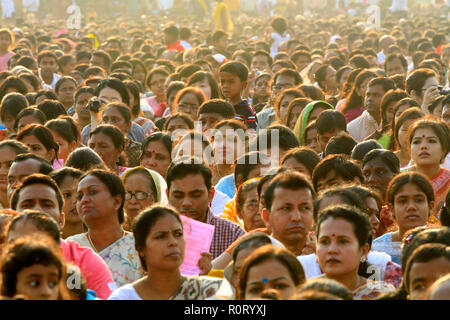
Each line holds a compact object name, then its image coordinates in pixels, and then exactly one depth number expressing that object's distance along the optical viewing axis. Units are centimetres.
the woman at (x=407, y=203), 1107
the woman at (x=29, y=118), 1655
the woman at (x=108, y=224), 1049
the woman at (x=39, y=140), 1420
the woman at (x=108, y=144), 1448
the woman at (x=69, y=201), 1185
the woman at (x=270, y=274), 802
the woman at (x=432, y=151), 1324
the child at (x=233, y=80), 1959
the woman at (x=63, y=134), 1541
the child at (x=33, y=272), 746
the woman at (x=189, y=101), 1797
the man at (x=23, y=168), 1216
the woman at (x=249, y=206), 1187
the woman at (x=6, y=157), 1294
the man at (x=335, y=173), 1200
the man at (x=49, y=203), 968
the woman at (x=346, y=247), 897
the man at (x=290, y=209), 1029
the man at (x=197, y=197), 1127
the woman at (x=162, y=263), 884
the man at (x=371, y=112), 1787
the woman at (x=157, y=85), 2366
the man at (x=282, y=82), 2037
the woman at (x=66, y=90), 2158
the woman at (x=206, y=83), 1983
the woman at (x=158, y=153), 1436
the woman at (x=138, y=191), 1208
